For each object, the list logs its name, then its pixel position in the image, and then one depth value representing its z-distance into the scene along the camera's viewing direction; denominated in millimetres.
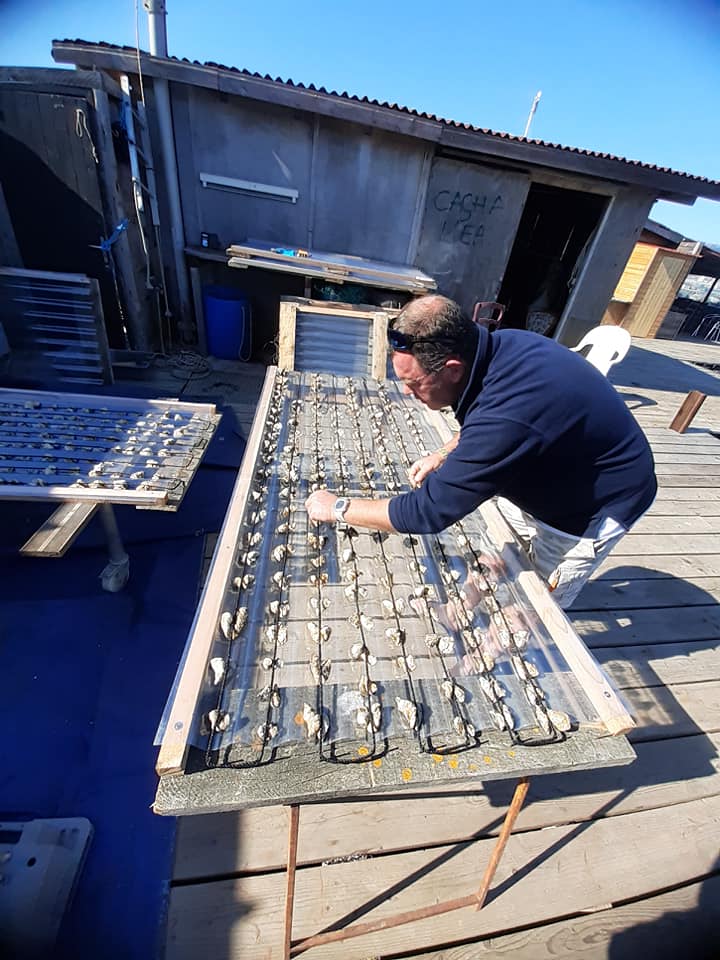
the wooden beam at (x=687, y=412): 5324
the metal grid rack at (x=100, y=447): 2072
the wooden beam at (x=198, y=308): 6173
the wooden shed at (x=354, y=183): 5207
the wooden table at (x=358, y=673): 1029
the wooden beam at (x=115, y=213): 4570
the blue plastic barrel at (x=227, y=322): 5938
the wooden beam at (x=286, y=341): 3438
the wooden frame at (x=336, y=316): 3455
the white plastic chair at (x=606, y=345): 4781
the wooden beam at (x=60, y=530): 1823
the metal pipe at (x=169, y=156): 5082
